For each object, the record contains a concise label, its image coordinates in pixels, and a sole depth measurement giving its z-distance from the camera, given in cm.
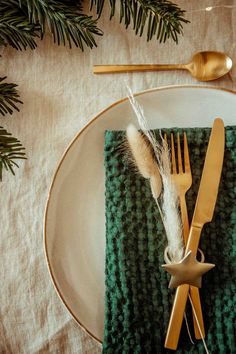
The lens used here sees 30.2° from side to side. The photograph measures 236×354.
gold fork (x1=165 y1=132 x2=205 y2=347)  59
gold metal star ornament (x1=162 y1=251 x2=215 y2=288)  58
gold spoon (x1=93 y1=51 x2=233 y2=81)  69
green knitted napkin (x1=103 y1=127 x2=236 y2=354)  59
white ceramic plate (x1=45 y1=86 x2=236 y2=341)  64
